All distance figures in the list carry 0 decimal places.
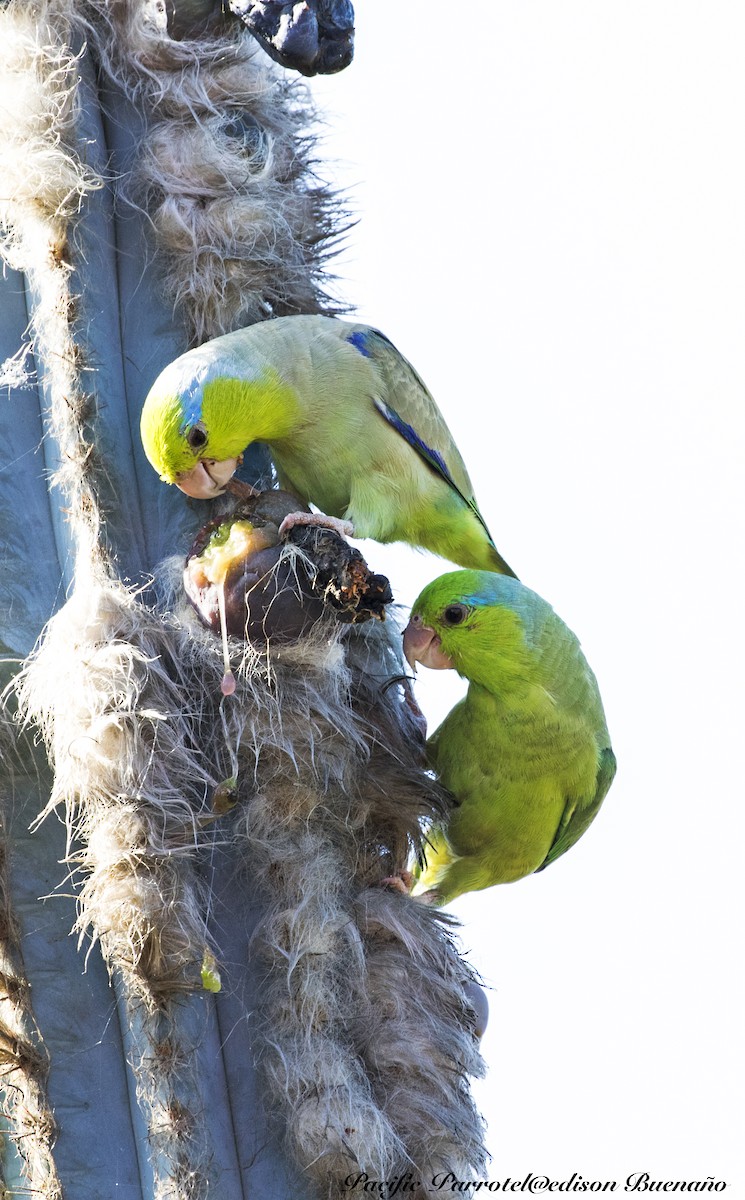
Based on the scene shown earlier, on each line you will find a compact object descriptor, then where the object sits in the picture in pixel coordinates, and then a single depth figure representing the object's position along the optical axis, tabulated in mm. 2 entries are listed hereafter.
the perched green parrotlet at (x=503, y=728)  8125
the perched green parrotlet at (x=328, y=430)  6652
